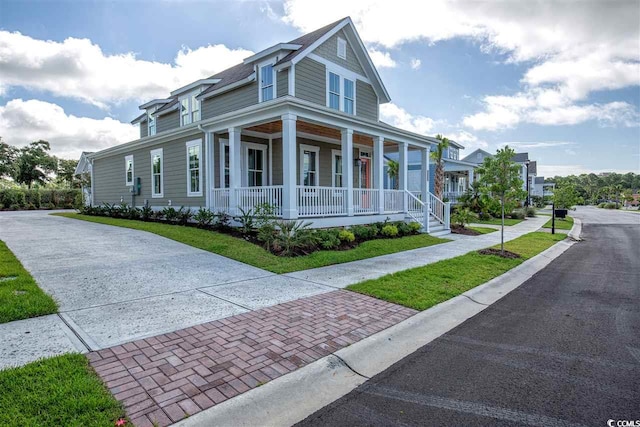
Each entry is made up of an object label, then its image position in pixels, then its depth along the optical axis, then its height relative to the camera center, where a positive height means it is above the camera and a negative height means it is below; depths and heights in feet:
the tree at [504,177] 31.96 +1.67
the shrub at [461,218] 55.06 -3.59
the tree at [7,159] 131.64 +13.74
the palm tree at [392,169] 76.59 +5.77
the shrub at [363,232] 37.50 -3.96
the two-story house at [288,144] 37.27 +7.15
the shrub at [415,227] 45.09 -4.07
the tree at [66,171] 154.92 +10.78
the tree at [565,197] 80.69 -0.48
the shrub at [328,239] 31.99 -4.04
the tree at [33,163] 133.39 +12.52
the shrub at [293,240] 29.76 -3.87
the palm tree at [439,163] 68.44 +6.47
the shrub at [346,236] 34.76 -4.04
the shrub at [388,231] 40.72 -4.13
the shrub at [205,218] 39.91 -2.57
